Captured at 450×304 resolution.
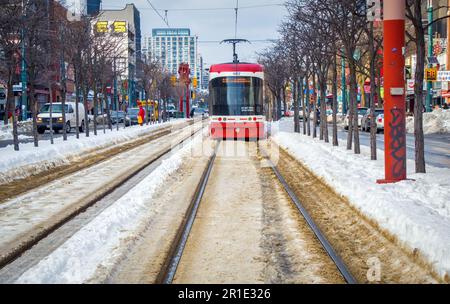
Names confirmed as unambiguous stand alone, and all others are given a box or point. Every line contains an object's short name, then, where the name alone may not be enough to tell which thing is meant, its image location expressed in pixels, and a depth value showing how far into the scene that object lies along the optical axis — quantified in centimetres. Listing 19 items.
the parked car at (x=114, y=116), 6918
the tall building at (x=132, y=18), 12899
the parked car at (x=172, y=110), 10450
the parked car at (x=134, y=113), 6412
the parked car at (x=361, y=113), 4169
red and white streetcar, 2605
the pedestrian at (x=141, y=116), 5536
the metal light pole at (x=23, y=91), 5016
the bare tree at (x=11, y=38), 1792
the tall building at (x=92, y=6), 10486
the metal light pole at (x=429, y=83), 4047
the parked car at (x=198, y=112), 13129
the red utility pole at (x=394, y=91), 1120
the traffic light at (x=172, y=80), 8675
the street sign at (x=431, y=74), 3353
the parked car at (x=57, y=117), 4181
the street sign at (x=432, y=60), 3275
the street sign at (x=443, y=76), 3494
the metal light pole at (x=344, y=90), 5749
